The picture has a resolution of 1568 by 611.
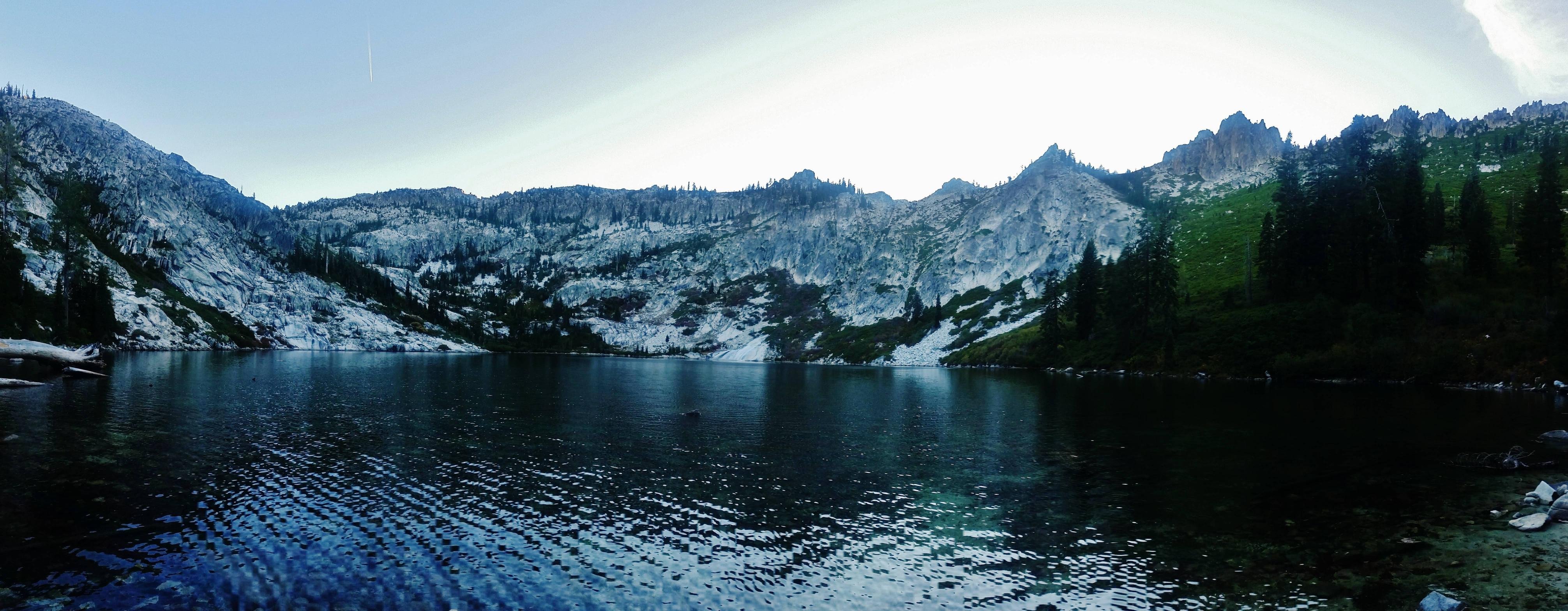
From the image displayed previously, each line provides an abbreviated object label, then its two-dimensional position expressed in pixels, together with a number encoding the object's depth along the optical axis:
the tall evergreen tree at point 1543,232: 92.44
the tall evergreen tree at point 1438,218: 122.75
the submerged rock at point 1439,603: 17.50
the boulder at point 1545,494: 27.39
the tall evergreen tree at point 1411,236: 104.19
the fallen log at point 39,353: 82.50
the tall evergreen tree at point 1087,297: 158.75
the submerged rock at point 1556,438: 42.47
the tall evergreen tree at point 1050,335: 155.00
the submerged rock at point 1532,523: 24.16
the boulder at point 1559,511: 24.77
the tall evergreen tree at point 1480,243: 103.81
